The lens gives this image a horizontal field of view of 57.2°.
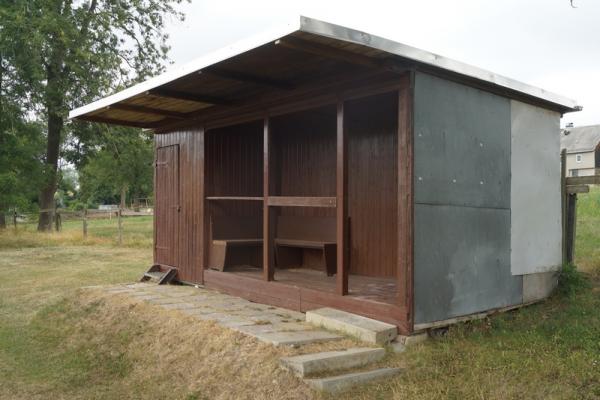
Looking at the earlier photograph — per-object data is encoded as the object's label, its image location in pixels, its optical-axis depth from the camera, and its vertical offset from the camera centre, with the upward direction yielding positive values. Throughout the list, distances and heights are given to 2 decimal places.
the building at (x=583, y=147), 40.84 +4.28
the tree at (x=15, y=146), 15.93 +1.74
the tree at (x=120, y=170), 20.73 +2.14
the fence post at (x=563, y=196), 6.80 +0.10
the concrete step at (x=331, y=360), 3.98 -1.18
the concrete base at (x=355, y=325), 4.57 -1.06
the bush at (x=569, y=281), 6.50 -0.92
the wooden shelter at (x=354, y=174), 4.78 +0.34
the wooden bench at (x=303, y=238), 6.96 -0.50
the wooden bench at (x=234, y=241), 7.35 -0.52
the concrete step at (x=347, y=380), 3.82 -1.26
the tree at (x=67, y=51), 17.80 +5.29
